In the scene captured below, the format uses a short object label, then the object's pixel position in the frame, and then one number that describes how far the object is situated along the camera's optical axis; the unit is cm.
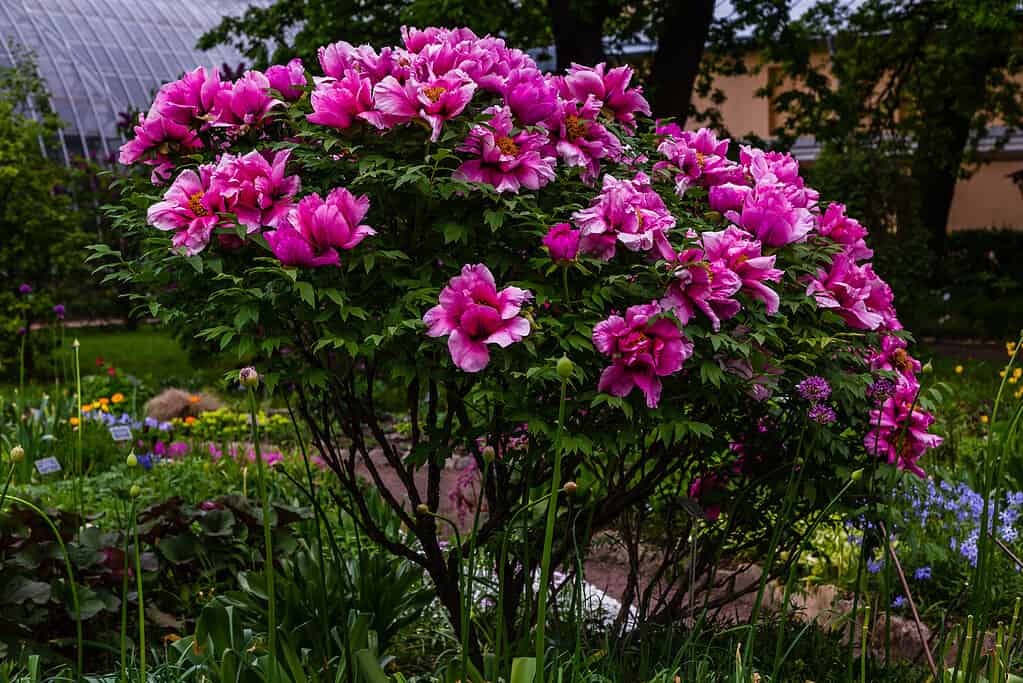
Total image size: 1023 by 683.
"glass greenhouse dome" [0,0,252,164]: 2006
